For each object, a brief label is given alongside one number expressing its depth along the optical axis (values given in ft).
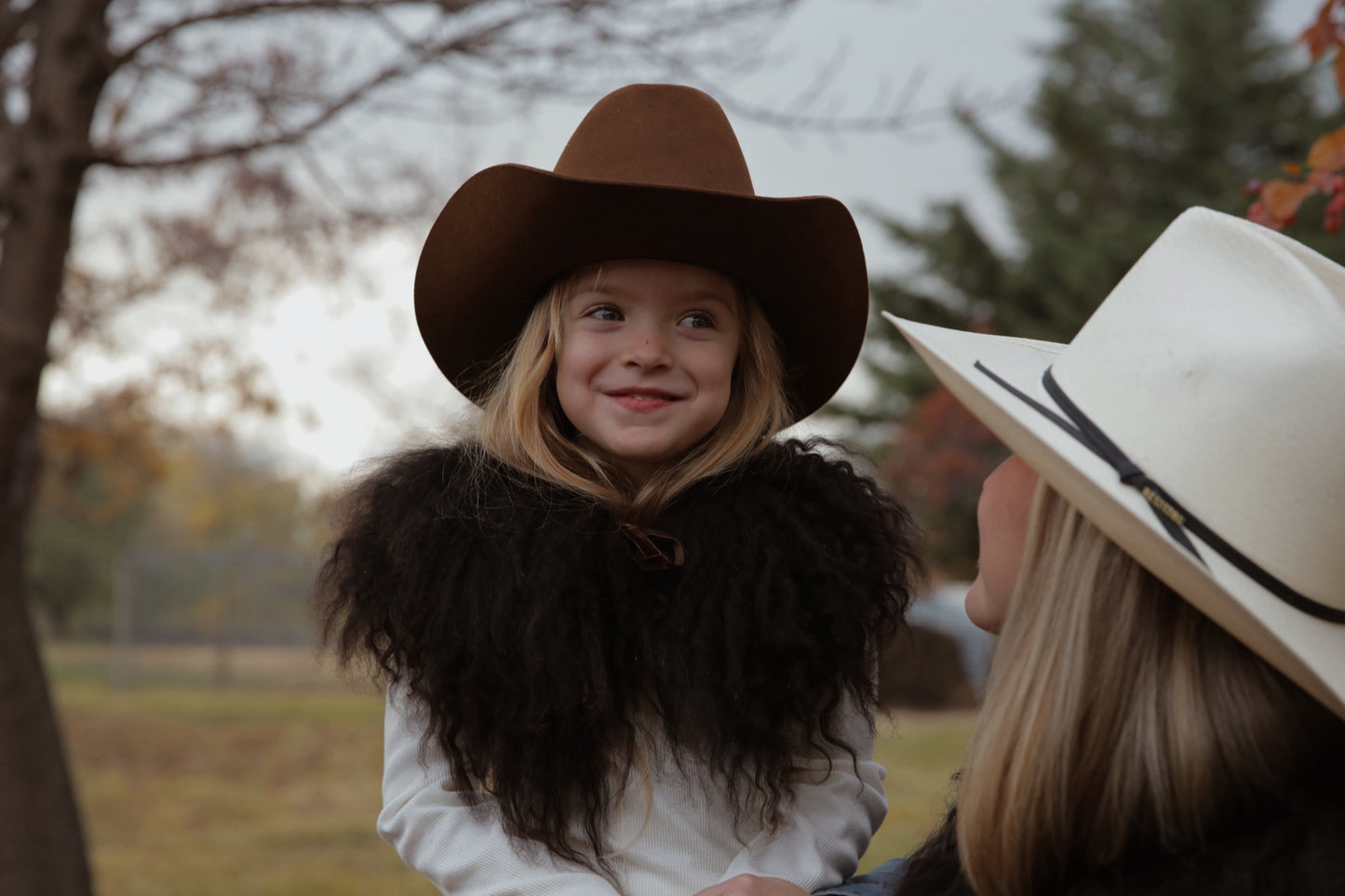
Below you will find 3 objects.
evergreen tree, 39.16
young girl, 5.47
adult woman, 4.79
